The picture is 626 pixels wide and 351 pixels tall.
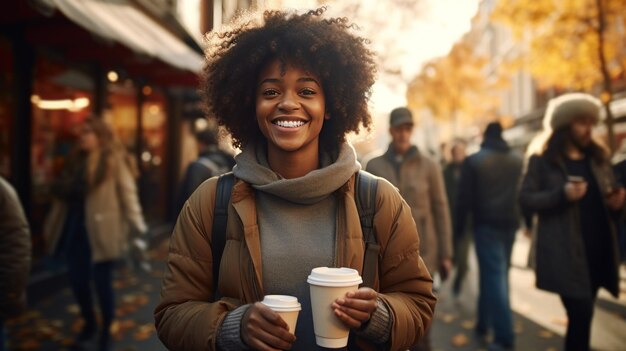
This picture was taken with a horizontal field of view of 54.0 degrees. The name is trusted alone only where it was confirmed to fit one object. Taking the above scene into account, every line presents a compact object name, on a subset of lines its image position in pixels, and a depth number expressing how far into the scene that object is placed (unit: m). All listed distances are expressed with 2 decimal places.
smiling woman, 2.05
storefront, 7.39
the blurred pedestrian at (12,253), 3.31
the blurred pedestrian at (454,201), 8.31
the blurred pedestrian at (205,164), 6.20
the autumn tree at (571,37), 12.30
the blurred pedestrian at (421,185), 5.28
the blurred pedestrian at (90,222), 5.66
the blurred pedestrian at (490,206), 6.01
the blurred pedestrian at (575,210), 4.40
